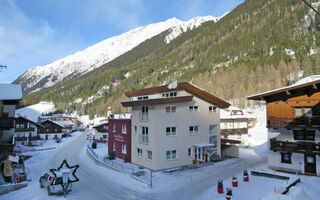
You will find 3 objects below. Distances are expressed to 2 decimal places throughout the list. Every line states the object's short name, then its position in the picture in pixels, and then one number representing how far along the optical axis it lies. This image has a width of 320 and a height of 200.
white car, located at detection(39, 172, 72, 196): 17.12
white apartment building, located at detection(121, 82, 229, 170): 24.30
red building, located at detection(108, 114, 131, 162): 29.14
